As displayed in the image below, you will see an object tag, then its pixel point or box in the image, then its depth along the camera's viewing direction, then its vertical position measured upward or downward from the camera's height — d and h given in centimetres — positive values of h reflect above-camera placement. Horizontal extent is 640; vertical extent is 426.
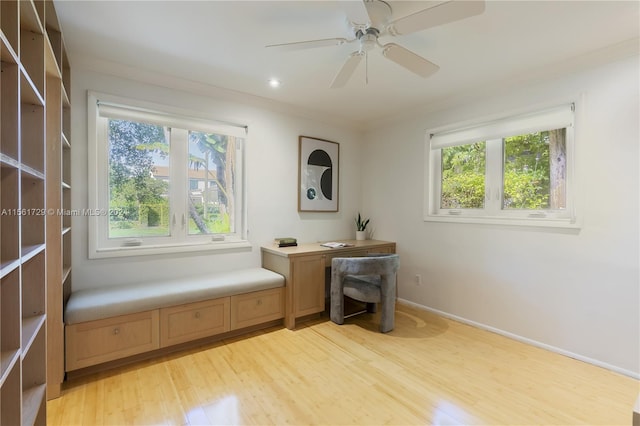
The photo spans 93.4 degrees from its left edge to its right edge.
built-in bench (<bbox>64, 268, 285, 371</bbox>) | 208 -83
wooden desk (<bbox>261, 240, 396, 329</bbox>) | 301 -64
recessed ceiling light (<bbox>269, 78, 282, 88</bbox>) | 285 +122
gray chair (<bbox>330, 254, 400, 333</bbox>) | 286 -76
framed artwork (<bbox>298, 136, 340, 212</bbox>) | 374 +45
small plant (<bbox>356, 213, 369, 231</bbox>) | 416 -21
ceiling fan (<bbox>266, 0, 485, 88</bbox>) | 143 +98
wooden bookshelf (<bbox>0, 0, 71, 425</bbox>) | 97 -1
